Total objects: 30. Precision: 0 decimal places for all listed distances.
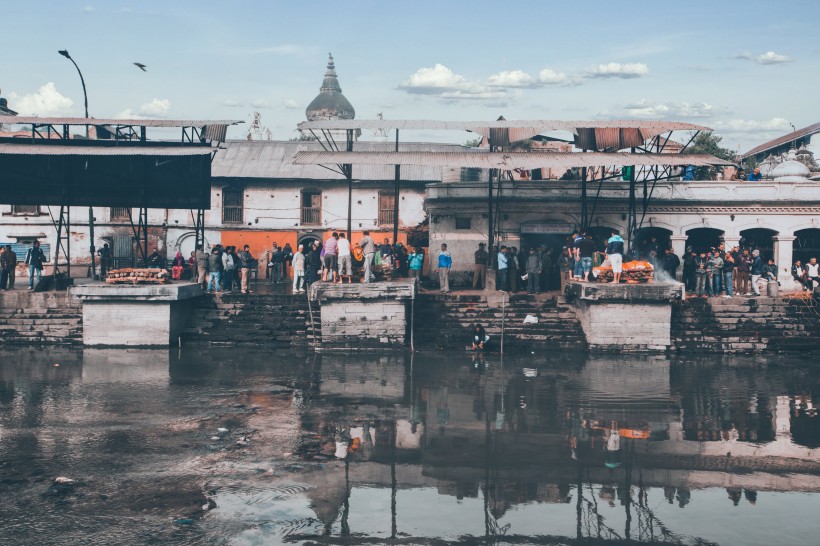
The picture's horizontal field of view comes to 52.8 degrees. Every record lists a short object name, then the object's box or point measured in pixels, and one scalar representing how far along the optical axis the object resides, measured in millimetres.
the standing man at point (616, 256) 21688
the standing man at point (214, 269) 24047
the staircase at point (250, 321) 22234
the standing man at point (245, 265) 24273
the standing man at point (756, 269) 23891
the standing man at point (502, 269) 24219
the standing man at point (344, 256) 22422
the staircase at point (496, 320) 21984
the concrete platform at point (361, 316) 21750
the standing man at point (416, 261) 24391
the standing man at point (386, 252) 23953
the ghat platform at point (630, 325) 21438
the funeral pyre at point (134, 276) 22125
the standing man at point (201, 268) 24250
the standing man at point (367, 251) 22500
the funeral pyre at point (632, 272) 21891
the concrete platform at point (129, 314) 21812
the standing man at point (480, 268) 25359
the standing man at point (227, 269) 24641
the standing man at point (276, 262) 28531
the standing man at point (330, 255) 22719
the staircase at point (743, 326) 21672
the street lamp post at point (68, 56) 24988
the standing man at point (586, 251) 23016
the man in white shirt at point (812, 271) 24656
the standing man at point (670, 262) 24812
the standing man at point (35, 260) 24641
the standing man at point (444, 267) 24188
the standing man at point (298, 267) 24250
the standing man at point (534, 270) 24219
